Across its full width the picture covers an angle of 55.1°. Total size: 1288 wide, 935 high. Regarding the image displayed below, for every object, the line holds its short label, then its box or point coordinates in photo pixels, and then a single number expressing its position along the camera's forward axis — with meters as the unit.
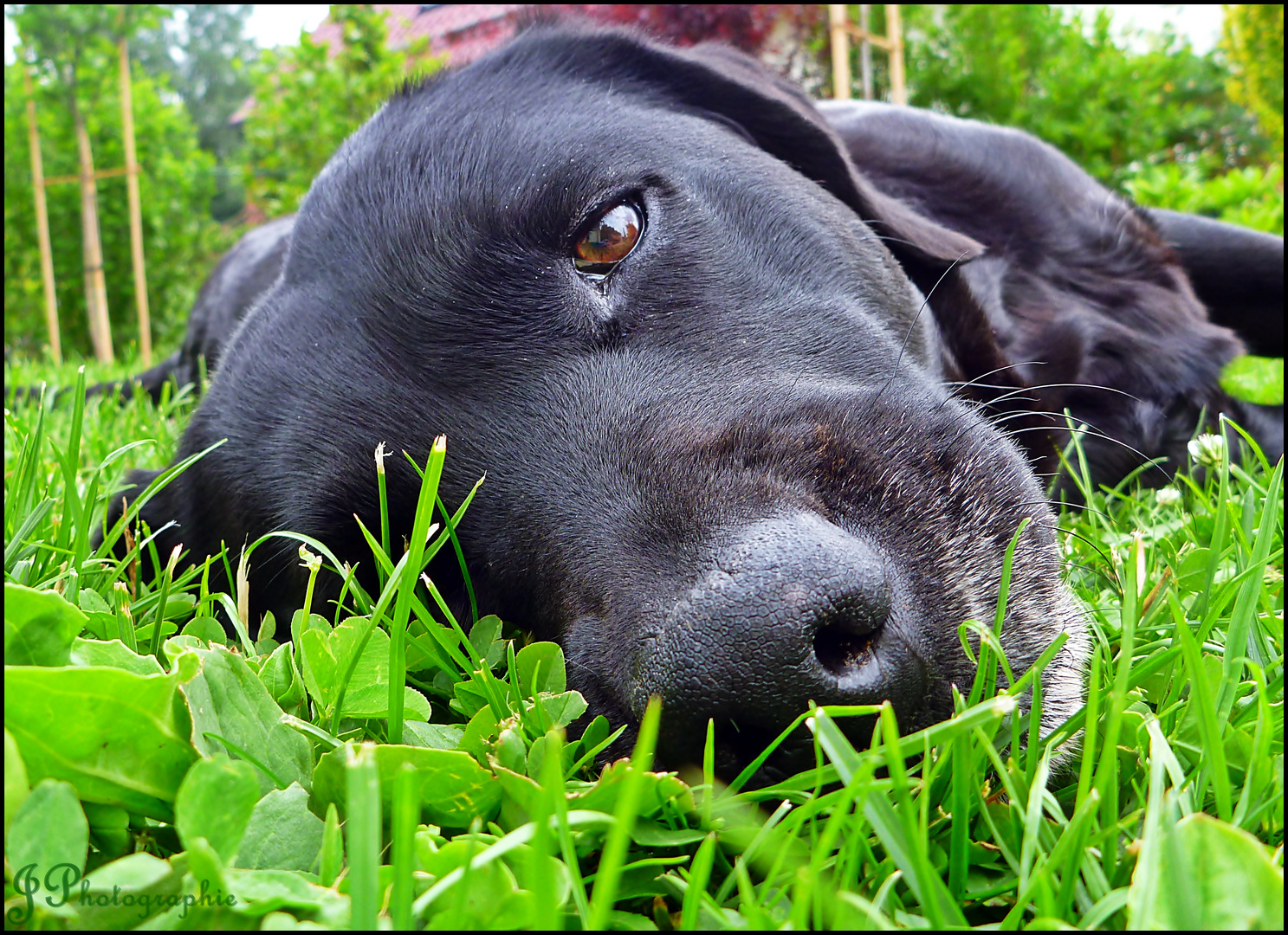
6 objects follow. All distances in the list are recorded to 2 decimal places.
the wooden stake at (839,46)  3.44
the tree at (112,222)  4.69
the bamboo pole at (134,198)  3.93
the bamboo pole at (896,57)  3.73
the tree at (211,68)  10.11
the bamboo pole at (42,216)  4.13
